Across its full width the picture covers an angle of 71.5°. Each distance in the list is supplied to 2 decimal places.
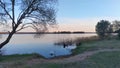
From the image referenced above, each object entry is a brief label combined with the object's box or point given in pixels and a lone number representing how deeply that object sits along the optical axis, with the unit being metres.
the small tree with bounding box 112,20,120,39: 28.40
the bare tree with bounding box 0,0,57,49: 6.28
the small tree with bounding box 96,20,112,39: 25.18
